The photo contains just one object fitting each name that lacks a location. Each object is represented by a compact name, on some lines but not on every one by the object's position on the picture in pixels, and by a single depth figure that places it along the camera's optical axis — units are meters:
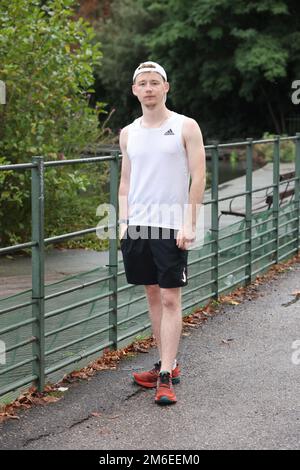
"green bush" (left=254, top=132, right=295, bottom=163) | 31.20
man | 5.83
